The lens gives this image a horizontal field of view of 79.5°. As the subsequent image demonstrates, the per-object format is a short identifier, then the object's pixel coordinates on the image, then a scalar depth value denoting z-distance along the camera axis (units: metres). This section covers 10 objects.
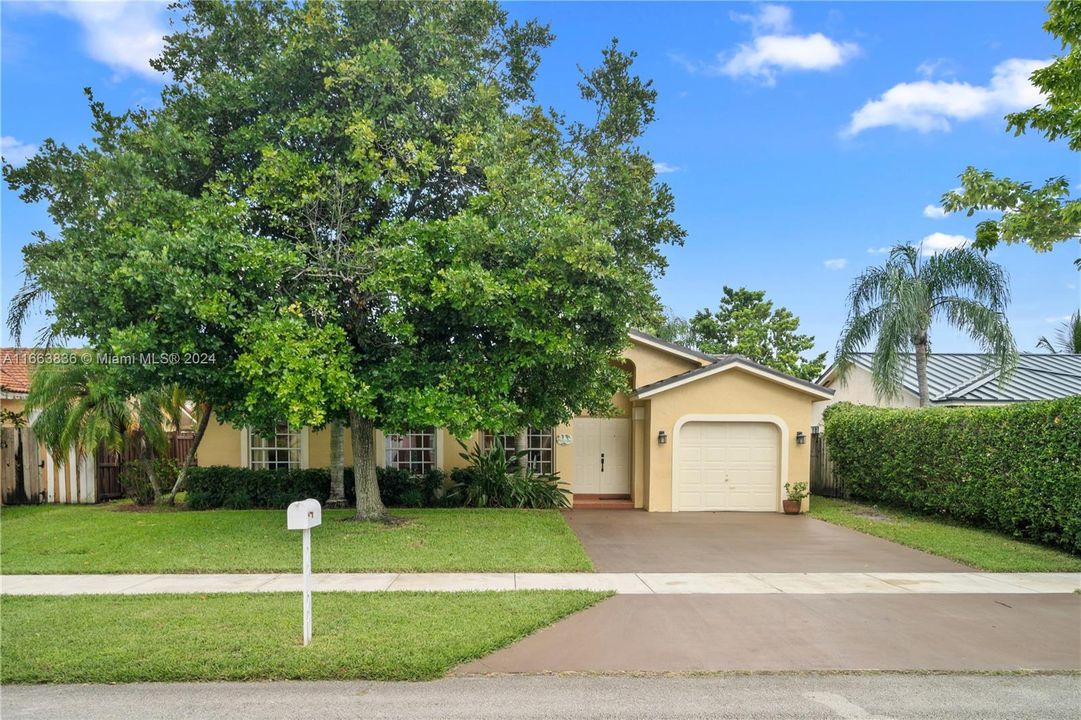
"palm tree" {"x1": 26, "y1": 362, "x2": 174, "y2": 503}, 13.39
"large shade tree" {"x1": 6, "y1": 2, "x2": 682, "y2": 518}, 8.99
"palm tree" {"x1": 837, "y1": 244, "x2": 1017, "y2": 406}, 15.03
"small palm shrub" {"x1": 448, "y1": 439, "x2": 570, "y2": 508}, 14.34
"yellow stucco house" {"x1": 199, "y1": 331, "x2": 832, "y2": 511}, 14.81
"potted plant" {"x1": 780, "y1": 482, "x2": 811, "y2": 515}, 14.52
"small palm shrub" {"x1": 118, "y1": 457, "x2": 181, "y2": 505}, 14.38
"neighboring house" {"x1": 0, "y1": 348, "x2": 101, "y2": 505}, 15.01
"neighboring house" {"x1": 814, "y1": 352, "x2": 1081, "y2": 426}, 16.70
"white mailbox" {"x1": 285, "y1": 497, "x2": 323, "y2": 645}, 5.57
